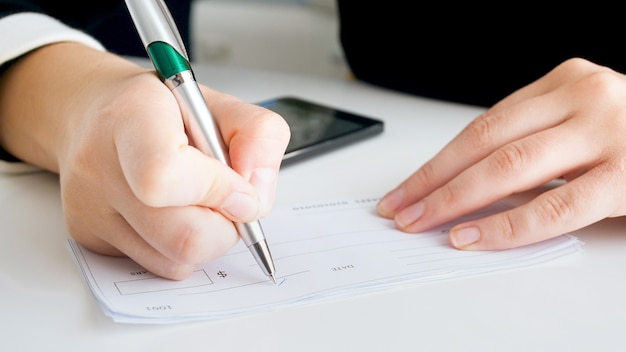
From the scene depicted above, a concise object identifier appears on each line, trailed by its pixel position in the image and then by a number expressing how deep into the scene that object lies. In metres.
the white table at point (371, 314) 0.35
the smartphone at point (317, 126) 0.64
